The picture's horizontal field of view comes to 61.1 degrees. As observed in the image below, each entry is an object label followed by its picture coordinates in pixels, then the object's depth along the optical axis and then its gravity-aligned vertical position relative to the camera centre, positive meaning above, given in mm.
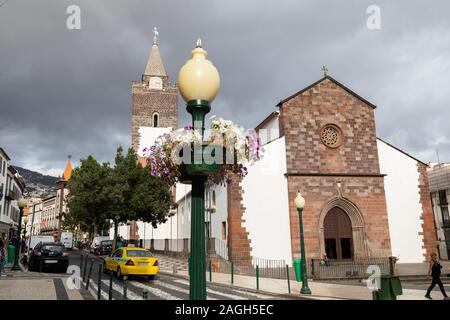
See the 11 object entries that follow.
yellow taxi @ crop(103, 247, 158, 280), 16578 -997
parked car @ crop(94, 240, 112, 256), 35094 -603
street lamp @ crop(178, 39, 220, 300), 4387 +1597
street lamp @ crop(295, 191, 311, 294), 13914 -1060
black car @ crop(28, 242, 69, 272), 19844 -790
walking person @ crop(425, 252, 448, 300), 12496 -1236
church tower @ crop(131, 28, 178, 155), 54438 +19454
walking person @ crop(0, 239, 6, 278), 15836 -481
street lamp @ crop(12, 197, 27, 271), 18831 +431
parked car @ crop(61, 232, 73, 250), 53438 +392
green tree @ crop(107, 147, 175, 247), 29906 +3600
